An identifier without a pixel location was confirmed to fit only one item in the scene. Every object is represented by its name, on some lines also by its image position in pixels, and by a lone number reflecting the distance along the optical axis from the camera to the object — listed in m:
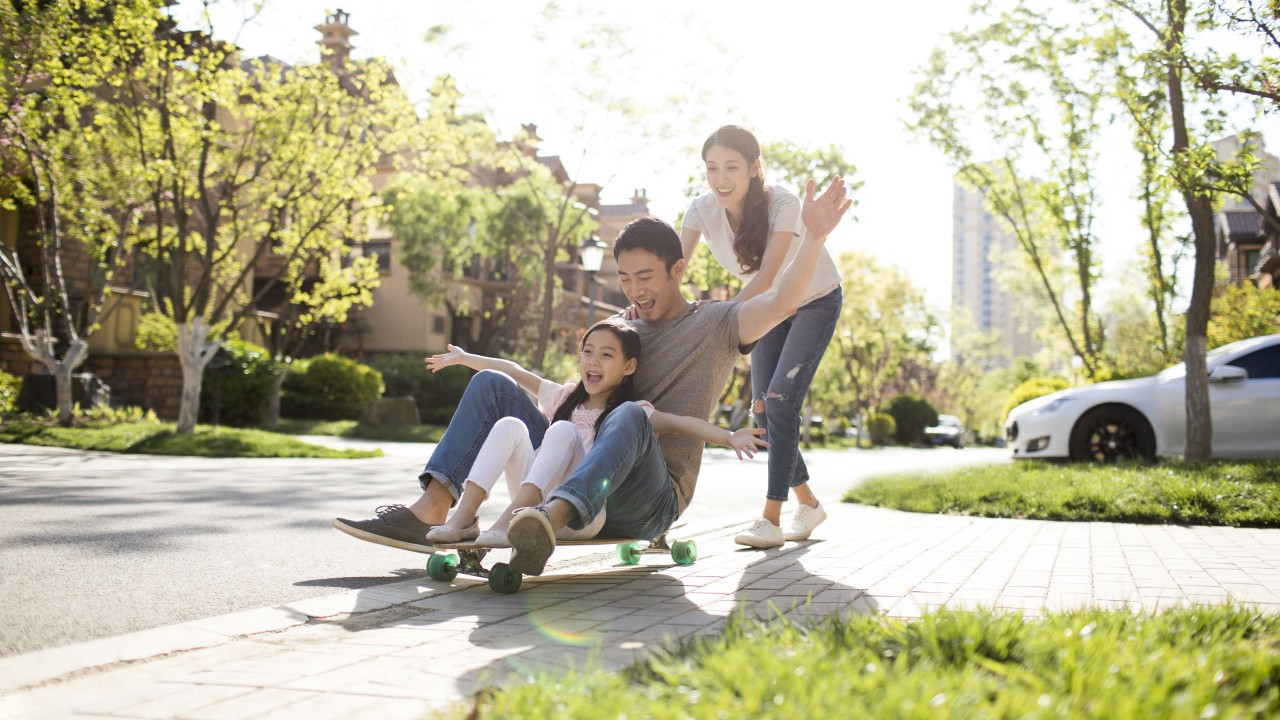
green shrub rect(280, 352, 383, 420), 23.86
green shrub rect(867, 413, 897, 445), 40.41
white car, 9.65
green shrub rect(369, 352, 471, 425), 26.30
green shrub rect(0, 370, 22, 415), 14.26
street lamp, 21.09
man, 3.47
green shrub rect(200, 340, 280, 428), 18.95
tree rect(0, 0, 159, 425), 11.91
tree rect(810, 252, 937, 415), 37.16
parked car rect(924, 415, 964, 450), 43.20
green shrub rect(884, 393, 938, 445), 41.94
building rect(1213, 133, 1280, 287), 36.59
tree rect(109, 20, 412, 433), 13.17
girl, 3.52
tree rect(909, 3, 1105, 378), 15.55
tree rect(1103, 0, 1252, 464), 7.59
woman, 4.79
